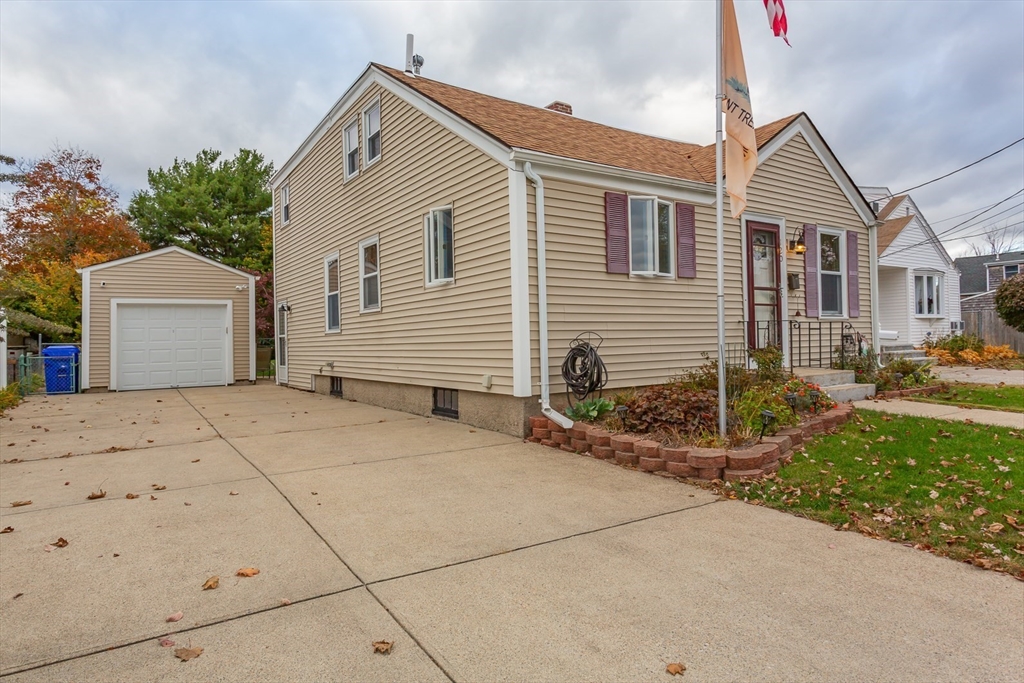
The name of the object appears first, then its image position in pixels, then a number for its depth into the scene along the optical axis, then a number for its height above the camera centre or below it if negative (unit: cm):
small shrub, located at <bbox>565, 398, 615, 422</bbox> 646 -72
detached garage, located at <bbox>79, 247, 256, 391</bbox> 1434 +78
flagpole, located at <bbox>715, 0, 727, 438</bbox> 534 +103
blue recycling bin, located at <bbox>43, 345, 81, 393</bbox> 1382 -35
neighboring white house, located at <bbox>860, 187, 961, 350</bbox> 1920 +220
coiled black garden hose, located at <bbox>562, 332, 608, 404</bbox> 658 -28
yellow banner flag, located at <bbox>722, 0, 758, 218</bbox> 539 +216
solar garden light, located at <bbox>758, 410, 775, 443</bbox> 527 -68
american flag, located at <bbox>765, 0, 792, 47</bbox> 541 +312
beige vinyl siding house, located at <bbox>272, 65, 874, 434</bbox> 688 +151
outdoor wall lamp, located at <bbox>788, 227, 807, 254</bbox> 933 +165
